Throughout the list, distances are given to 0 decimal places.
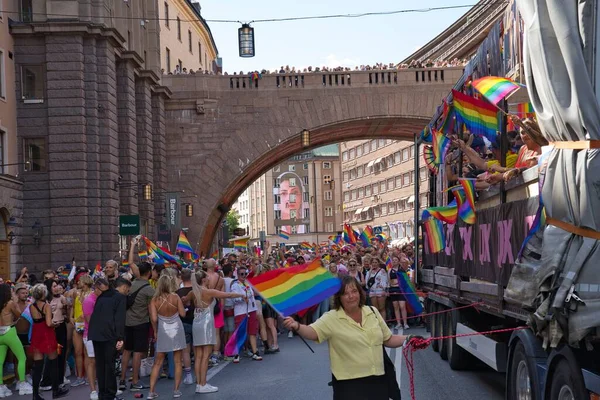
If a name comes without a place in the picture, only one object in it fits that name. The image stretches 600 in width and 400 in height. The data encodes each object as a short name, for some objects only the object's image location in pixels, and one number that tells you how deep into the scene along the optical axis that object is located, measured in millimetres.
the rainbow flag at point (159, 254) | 22609
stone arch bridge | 46344
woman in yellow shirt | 7141
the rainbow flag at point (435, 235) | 13805
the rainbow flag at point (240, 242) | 30627
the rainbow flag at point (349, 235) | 43938
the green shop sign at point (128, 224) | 35188
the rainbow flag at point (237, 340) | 17922
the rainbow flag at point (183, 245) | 26625
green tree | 142000
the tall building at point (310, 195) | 142250
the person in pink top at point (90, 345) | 13531
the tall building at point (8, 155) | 32375
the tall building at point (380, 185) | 87562
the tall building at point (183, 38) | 55969
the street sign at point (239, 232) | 46625
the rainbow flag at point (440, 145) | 13109
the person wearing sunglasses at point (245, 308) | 17719
